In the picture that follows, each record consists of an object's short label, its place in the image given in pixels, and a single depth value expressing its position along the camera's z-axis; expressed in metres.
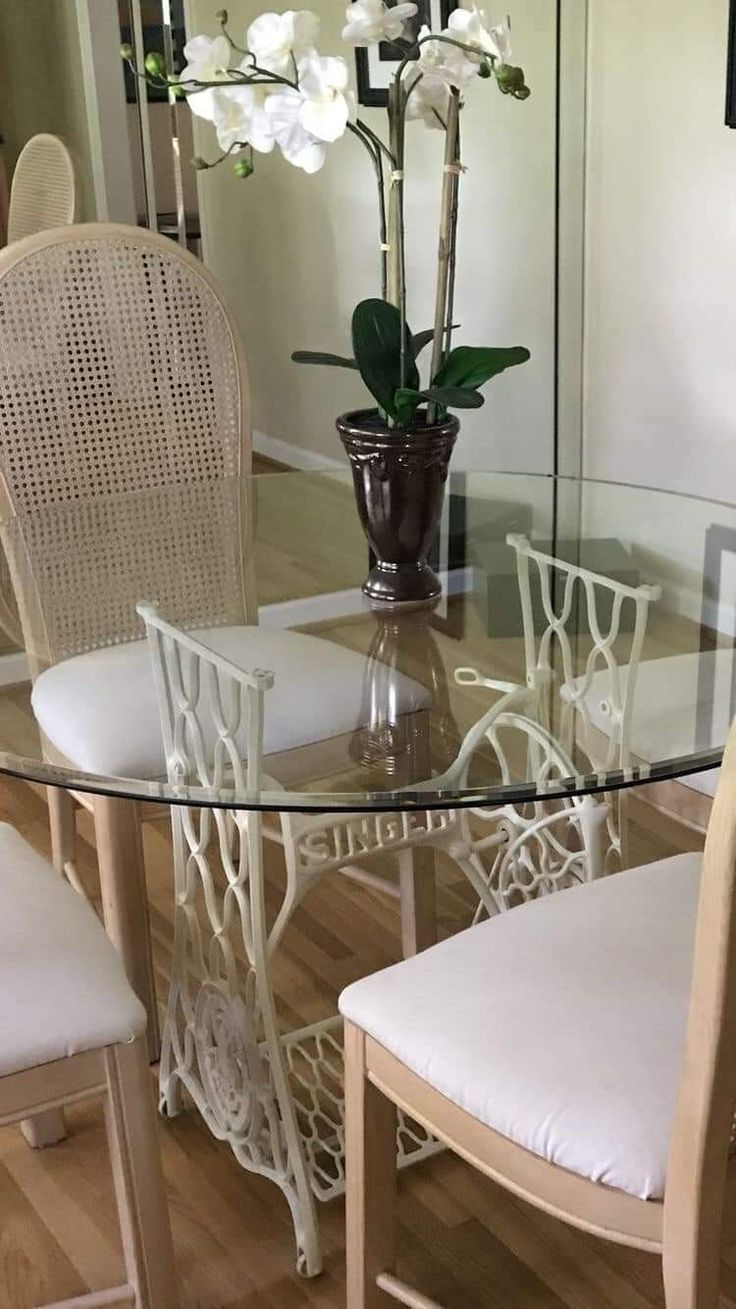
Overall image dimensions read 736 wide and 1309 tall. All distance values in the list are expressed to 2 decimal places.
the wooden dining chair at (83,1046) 1.33
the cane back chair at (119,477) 1.78
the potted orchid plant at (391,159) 1.48
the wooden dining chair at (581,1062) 1.05
